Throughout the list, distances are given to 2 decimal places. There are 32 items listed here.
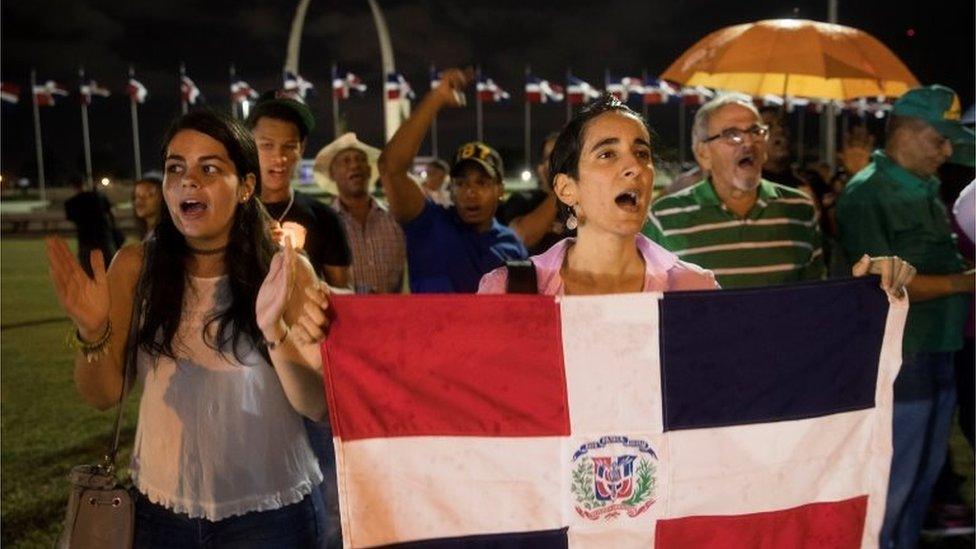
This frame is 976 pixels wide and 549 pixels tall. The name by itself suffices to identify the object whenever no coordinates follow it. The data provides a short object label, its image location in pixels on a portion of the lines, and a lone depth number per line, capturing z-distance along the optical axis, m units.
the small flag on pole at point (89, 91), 41.25
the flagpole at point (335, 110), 43.94
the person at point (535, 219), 5.01
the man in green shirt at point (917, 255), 3.75
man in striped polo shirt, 3.56
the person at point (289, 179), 3.57
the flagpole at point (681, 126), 61.88
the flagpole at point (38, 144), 47.97
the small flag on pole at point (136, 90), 39.22
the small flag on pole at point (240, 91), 36.38
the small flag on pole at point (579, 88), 35.03
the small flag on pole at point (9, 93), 26.94
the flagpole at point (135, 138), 49.16
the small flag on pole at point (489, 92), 38.16
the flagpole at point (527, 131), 59.26
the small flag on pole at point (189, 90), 33.94
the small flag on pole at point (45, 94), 35.66
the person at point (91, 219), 11.85
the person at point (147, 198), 7.21
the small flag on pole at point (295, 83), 35.51
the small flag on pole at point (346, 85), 39.84
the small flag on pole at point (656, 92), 32.03
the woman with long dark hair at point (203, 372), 2.18
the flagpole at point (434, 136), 65.54
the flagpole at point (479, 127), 60.66
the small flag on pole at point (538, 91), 35.16
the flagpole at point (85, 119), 41.99
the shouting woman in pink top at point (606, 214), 2.27
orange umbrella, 4.85
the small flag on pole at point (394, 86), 34.00
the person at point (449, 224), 4.00
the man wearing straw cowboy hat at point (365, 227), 4.73
